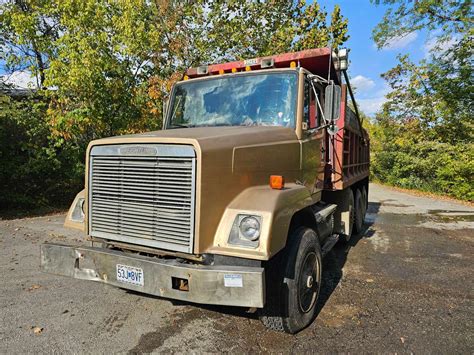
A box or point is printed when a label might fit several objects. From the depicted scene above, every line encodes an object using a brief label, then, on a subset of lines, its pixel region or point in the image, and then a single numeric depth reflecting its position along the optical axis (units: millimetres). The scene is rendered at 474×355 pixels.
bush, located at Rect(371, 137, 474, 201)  15781
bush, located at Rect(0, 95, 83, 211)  9297
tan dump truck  2814
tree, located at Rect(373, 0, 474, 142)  14398
